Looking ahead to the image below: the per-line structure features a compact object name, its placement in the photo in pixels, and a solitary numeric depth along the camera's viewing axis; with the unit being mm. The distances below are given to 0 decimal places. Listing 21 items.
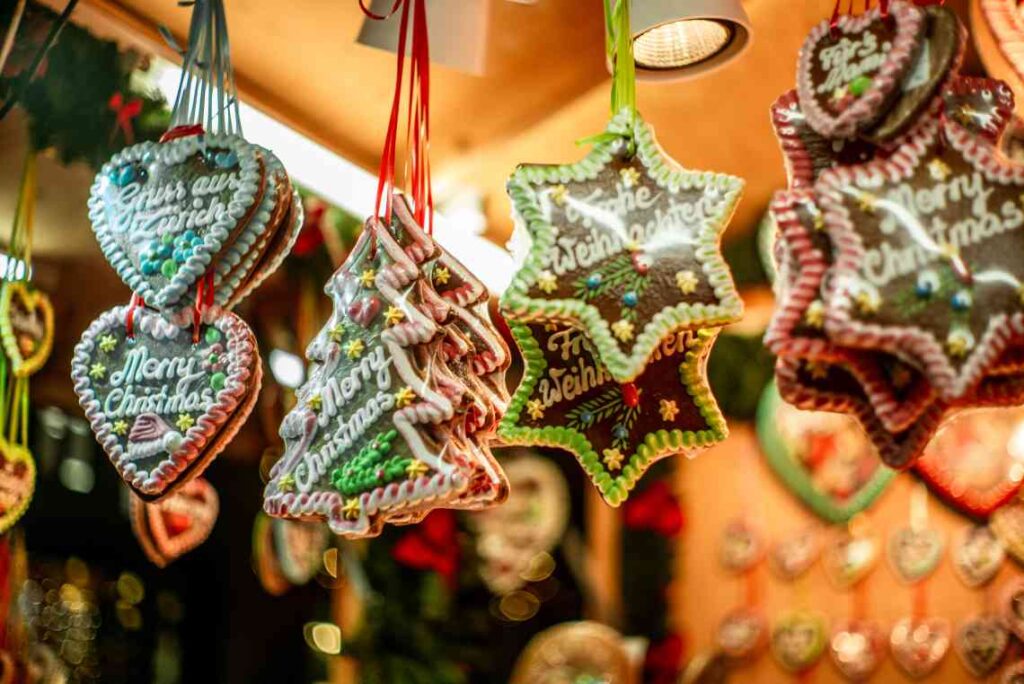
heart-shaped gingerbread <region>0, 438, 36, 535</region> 1964
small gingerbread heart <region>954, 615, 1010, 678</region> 3020
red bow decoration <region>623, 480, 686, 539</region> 3654
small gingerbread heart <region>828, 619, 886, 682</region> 3232
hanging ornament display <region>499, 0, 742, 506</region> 1182
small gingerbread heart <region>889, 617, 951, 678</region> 3129
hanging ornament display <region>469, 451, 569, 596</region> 3574
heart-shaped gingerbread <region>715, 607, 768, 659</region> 3463
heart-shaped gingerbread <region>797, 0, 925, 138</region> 1061
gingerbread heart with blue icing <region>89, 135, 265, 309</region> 1336
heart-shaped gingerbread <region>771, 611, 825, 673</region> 3346
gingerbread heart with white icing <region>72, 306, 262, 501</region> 1326
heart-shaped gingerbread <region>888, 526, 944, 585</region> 3197
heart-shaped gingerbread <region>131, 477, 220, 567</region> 2488
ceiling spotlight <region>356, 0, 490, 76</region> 1689
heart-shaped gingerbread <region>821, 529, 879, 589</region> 3307
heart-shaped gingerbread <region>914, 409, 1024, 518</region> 3119
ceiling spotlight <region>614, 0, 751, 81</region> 1708
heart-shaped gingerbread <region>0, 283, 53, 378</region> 2062
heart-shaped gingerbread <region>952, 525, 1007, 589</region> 3109
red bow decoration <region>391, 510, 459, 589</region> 3285
